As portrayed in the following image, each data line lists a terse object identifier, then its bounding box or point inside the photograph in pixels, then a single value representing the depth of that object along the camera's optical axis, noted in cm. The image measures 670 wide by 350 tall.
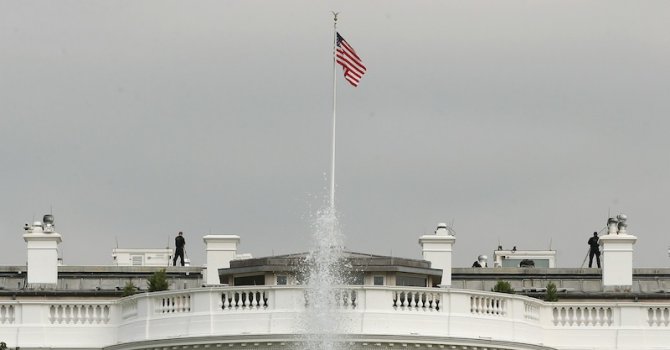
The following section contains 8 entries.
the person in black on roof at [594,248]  11044
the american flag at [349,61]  10194
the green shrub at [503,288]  9869
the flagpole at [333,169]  9912
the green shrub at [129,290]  9800
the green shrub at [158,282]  9806
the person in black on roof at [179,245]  11075
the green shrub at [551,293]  9831
